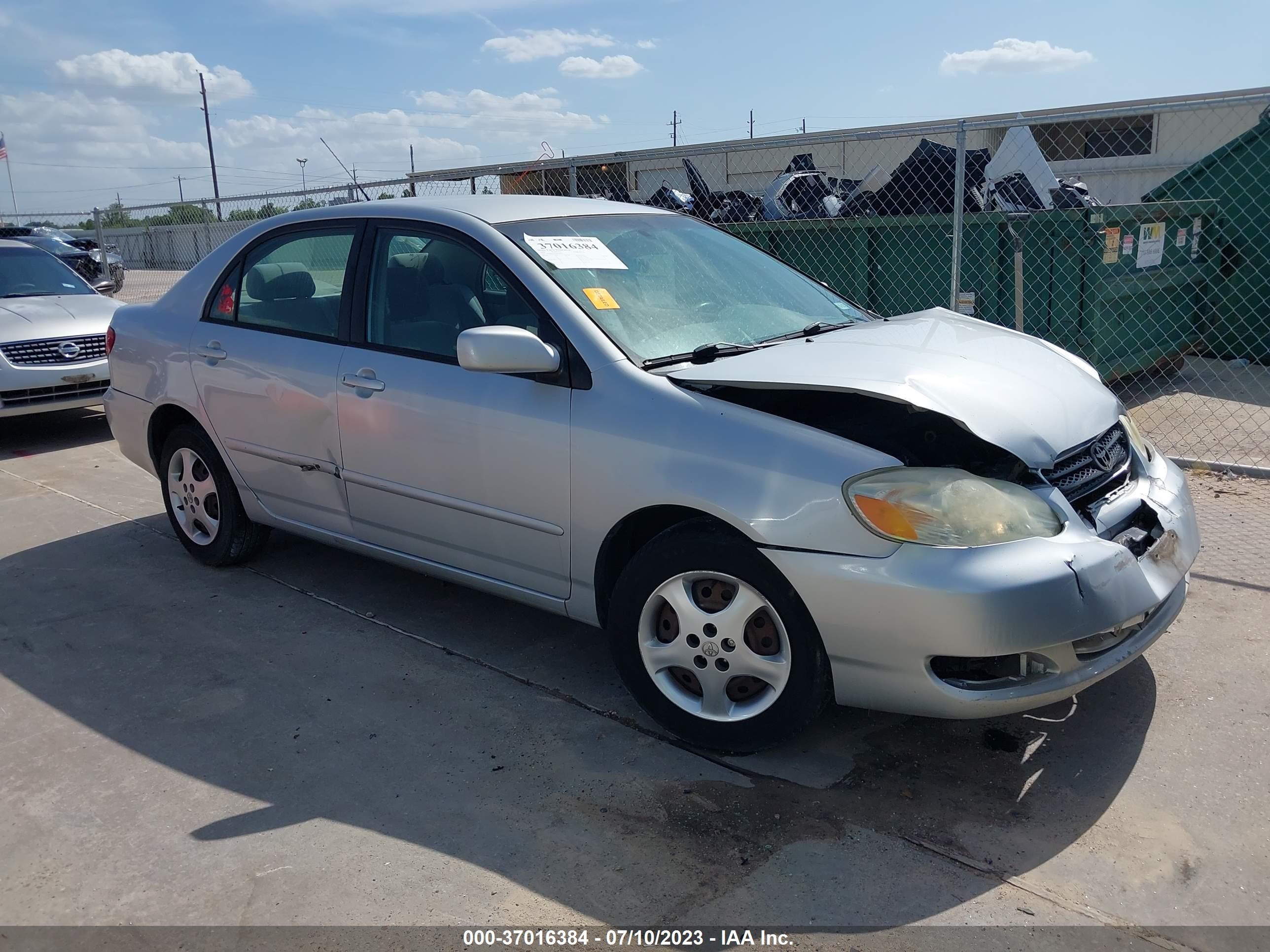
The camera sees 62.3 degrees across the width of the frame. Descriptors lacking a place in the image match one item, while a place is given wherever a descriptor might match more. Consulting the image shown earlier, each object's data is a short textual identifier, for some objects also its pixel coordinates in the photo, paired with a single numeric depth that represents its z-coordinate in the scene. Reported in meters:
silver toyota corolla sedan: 2.91
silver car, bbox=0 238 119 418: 7.85
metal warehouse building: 20.72
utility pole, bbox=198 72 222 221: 54.03
